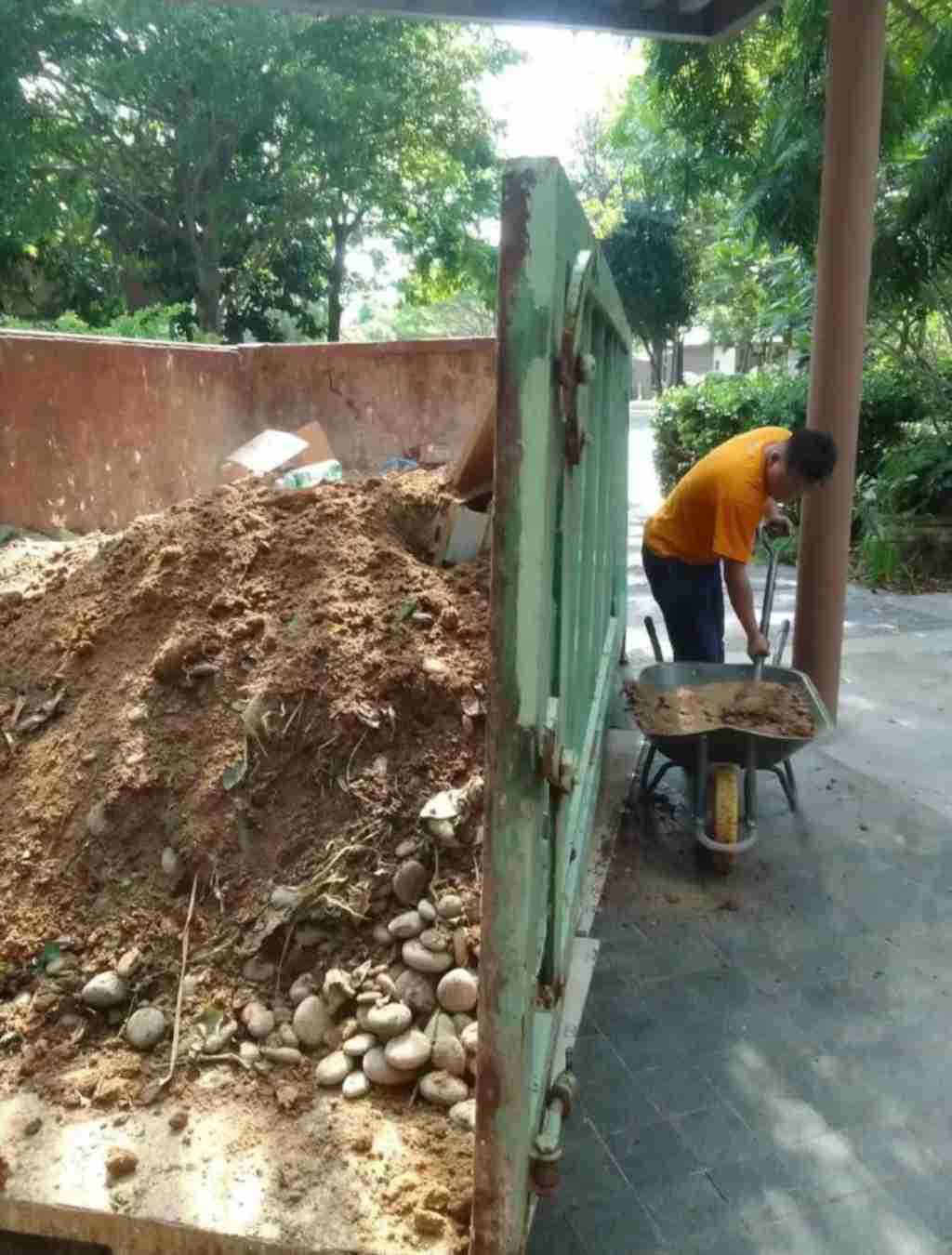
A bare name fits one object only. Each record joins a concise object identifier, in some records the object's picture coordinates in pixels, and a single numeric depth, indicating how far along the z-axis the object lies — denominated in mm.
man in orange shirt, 3645
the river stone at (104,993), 1743
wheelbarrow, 3209
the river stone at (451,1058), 1631
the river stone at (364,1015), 1696
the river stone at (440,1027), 1670
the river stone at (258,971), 1786
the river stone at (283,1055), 1648
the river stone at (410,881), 1855
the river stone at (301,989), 1757
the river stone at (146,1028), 1672
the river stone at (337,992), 1736
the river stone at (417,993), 1727
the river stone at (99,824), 1991
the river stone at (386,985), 1734
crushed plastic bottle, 3834
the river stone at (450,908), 1815
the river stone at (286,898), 1837
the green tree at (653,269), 15906
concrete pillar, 4094
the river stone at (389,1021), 1671
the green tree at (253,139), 13555
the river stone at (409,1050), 1611
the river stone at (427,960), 1749
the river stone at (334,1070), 1618
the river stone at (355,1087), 1592
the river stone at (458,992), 1700
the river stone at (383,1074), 1614
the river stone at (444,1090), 1587
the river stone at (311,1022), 1694
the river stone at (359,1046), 1655
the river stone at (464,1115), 1550
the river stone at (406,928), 1808
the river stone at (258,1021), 1690
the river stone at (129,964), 1785
